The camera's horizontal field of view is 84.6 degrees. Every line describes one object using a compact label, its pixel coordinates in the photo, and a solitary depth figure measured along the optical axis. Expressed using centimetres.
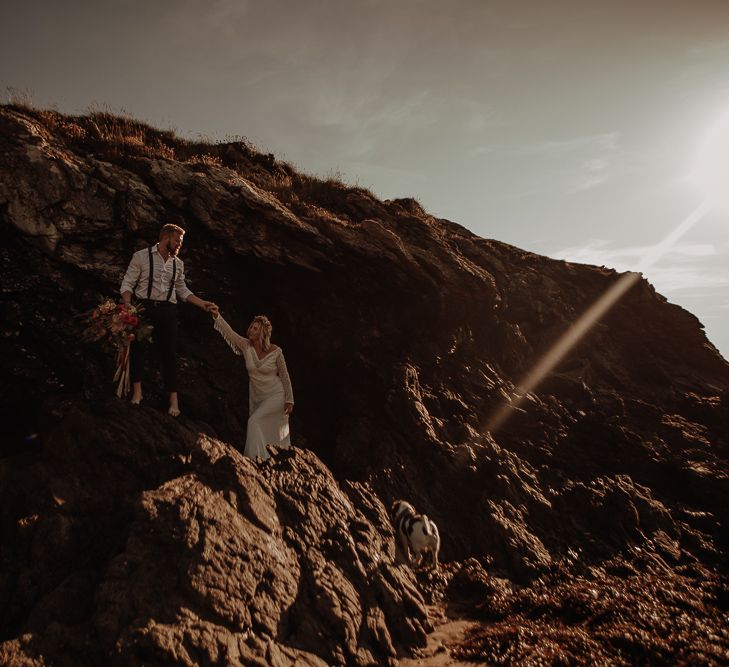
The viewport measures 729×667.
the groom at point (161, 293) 727
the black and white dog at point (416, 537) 839
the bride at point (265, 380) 858
